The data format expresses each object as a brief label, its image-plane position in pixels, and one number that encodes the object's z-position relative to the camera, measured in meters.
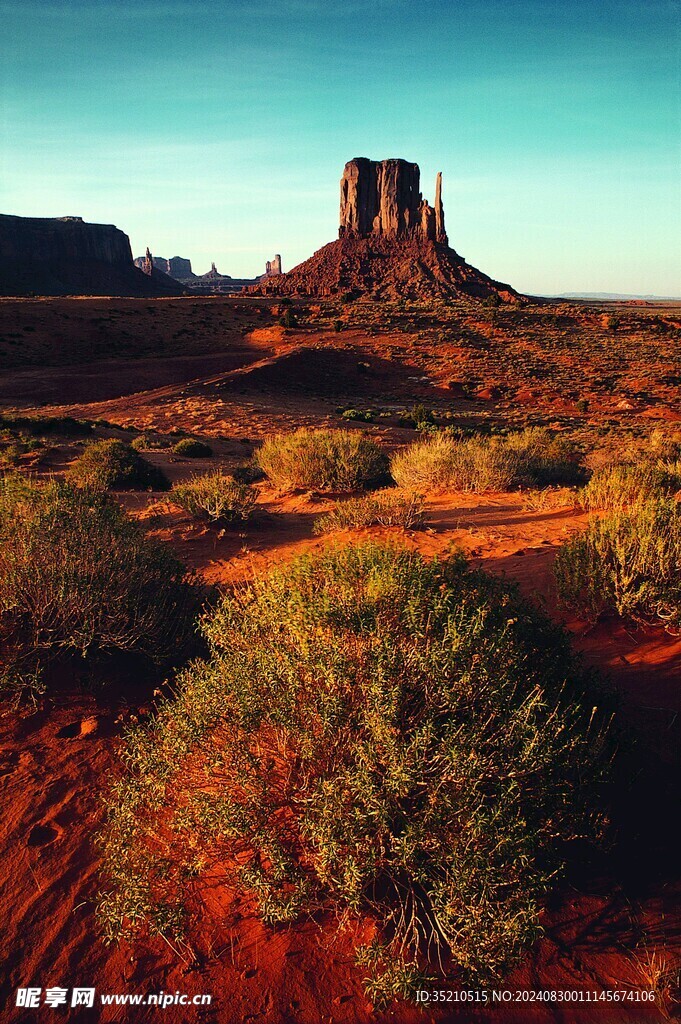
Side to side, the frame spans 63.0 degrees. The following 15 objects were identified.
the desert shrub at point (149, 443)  17.33
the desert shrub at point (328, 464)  11.18
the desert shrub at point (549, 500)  9.07
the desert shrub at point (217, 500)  8.74
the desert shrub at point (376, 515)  7.94
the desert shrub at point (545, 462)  11.62
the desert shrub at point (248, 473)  12.73
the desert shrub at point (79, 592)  4.06
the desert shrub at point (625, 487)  8.14
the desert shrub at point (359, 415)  23.87
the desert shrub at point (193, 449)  16.78
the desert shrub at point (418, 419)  23.25
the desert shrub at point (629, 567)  5.03
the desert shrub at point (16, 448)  12.75
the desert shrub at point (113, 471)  11.56
